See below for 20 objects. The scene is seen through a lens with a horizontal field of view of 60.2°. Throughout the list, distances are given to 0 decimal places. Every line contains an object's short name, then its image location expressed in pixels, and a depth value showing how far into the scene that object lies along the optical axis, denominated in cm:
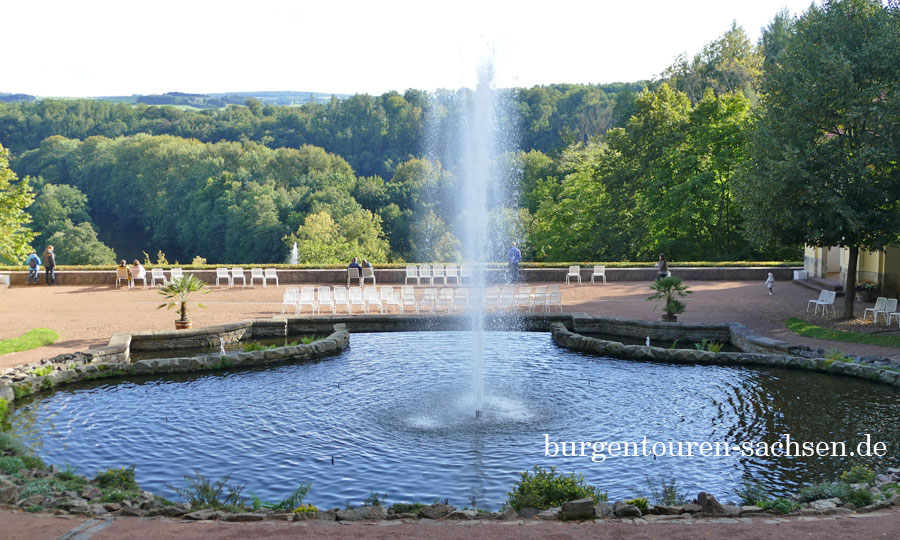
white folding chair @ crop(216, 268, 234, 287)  2685
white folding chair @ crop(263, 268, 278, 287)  2703
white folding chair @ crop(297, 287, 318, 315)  2034
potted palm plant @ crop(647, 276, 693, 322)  1836
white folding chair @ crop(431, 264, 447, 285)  2665
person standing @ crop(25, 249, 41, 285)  2697
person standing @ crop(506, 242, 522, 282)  2706
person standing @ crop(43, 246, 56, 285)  2662
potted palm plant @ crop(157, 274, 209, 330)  1794
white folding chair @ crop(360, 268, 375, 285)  2623
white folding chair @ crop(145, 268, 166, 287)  2595
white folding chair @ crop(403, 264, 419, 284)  2679
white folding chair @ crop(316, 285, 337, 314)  2056
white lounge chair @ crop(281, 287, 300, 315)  2056
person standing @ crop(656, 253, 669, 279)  2431
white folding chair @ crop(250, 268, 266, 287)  2698
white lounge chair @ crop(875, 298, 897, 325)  1812
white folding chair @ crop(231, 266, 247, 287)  2689
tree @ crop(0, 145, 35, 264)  2705
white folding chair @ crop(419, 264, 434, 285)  2675
